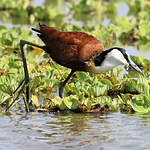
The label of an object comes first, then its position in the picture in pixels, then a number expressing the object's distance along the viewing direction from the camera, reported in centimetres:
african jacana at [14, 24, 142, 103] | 1030
